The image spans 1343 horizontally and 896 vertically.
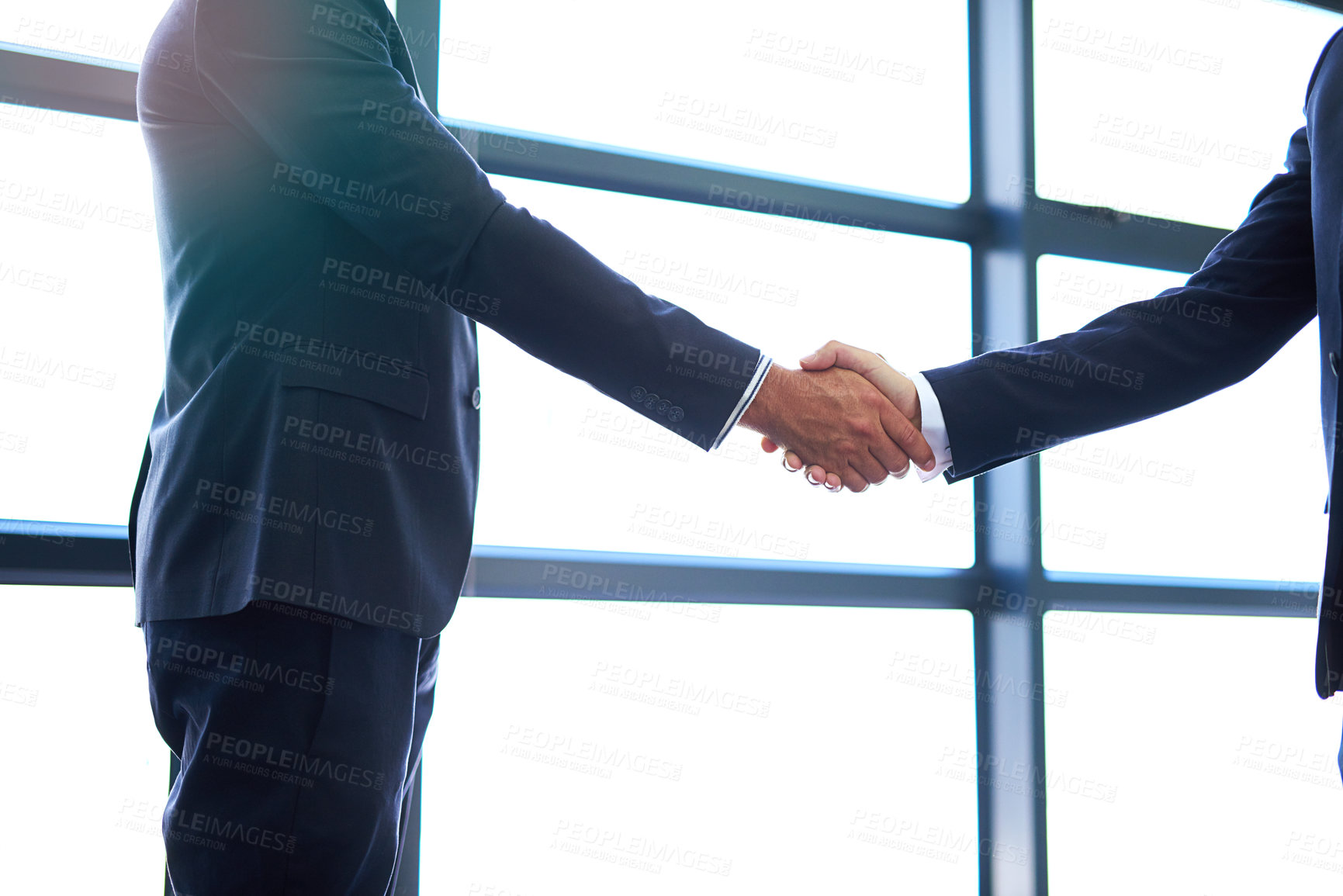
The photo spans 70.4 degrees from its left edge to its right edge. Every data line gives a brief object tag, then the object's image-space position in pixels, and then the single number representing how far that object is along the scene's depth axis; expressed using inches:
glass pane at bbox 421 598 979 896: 72.2
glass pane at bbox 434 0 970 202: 76.0
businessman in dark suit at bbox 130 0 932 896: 38.9
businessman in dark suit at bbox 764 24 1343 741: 63.0
